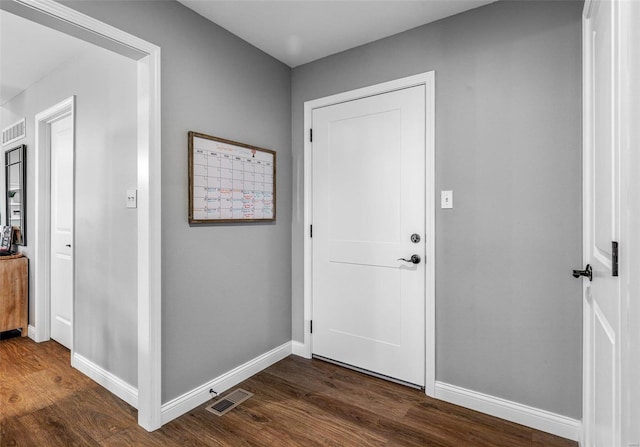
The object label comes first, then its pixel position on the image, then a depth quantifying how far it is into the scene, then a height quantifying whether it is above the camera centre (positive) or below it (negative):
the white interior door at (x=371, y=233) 2.39 -0.08
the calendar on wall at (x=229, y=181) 2.21 +0.29
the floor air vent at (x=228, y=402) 2.15 -1.14
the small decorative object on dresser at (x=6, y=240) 3.65 -0.18
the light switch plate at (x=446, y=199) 2.23 +0.15
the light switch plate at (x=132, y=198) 2.13 +0.15
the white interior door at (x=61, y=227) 3.09 -0.04
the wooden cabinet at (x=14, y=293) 3.37 -0.69
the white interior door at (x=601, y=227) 1.06 -0.02
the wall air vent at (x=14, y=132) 3.52 +0.95
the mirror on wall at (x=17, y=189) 3.48 +0.34
